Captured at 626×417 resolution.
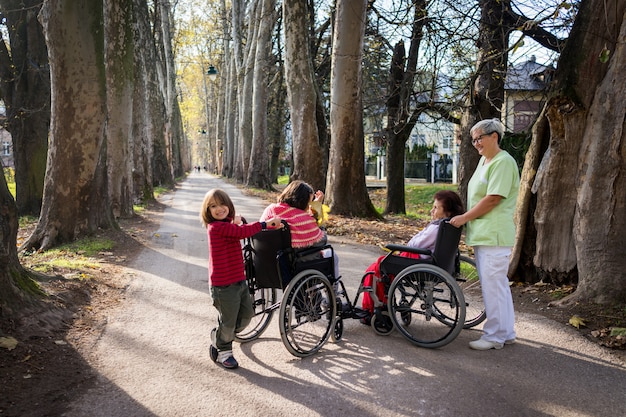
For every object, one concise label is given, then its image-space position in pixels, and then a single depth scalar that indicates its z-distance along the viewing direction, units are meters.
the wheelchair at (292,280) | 3.97
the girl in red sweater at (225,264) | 3.83
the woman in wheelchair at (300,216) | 4.22
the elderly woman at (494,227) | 4.18
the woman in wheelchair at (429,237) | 4.48
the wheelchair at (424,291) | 4.13
